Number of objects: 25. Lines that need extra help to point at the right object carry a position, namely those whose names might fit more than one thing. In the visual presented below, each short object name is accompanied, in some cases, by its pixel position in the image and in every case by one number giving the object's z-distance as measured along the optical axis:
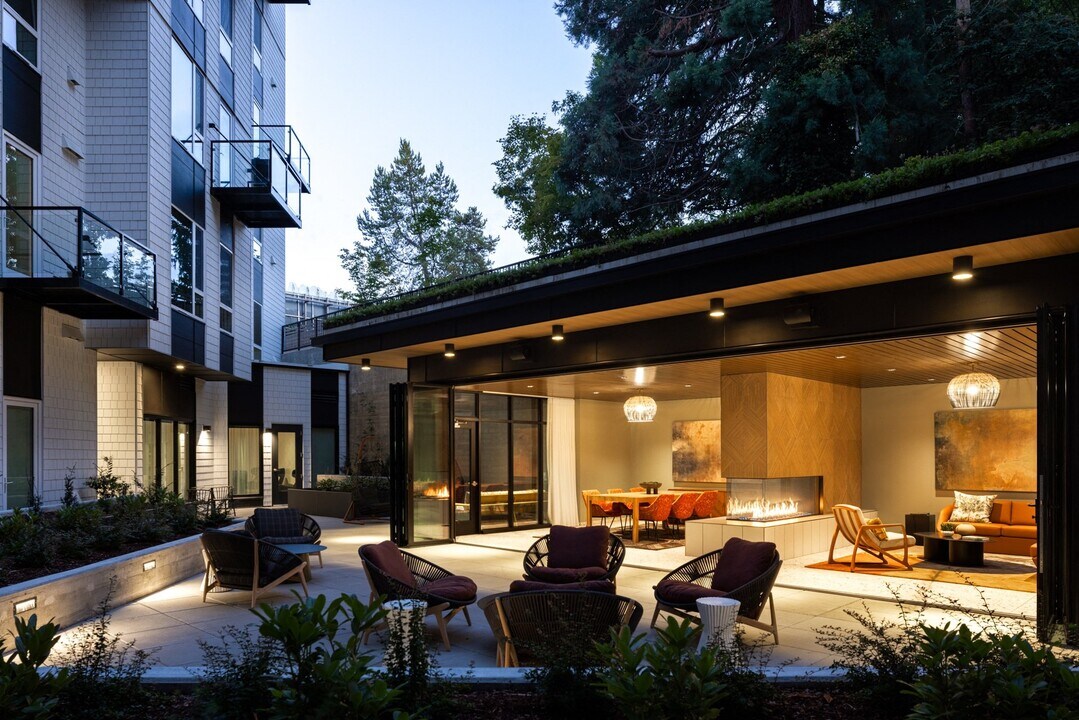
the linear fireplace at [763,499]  12.16
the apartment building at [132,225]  10.56
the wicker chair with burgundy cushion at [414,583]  6.56
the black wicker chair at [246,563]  8.27
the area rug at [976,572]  9.94
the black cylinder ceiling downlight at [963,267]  6.73
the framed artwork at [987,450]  13.77
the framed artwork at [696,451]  17.59
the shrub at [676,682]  3.24
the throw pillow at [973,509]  13.12
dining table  14.34
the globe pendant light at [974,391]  10.89
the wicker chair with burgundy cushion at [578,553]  7.91
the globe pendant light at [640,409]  15.20
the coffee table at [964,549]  11.31
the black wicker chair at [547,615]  5.63
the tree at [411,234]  39.06
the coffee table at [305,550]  9.37
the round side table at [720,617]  5.67
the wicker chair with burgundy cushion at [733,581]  6.50
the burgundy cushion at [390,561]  6.91
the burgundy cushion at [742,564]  6.84
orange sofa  12.42
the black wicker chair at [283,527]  10.50
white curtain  16.78
